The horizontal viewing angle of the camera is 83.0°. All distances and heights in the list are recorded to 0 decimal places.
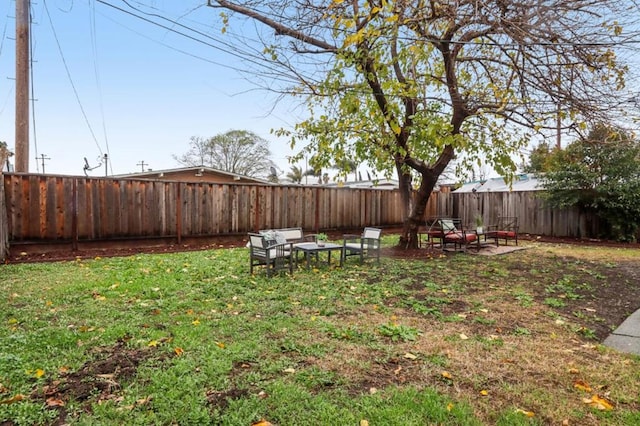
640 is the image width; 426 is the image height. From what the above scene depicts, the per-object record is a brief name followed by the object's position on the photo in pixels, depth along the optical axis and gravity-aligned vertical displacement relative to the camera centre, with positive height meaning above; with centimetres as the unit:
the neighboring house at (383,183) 2337 +173
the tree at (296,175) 3638 +342
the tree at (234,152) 2920 +469
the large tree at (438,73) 432 +203
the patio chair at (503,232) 1020 -74
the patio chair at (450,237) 906 -75
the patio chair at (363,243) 708 -73
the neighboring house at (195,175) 1691 +173
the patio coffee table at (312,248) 640 -71
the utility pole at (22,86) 809 +281
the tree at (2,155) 668 +110
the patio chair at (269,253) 593 -74
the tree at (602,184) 1036 +68
